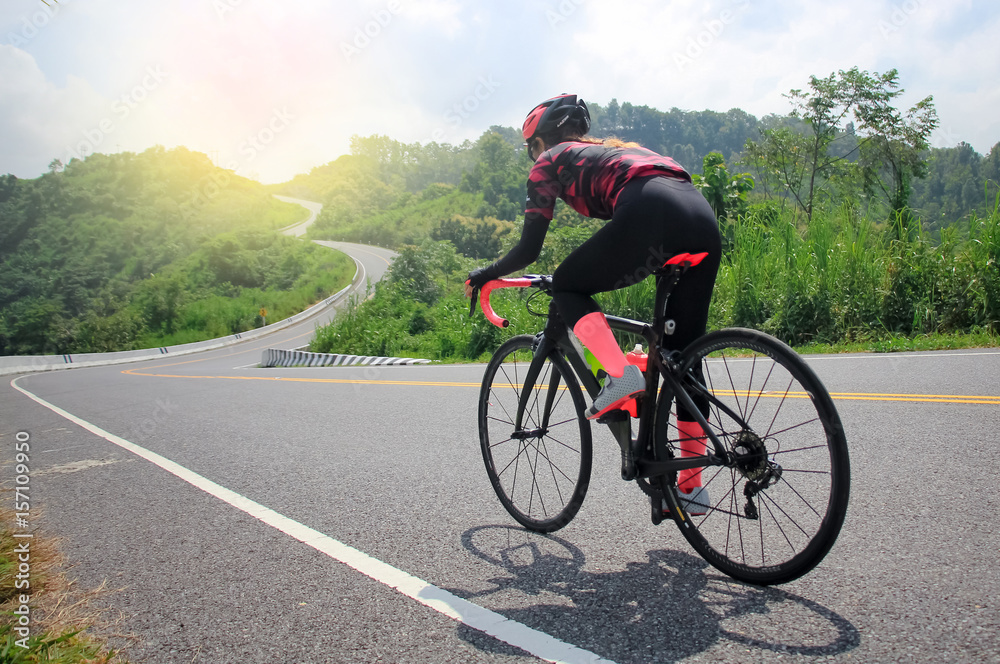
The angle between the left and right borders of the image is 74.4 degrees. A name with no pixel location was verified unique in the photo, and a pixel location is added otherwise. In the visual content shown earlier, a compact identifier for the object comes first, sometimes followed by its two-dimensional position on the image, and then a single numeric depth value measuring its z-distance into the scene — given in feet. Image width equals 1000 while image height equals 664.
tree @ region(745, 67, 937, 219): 136.15
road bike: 7.61
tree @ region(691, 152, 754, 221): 70.13
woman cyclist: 8.48
